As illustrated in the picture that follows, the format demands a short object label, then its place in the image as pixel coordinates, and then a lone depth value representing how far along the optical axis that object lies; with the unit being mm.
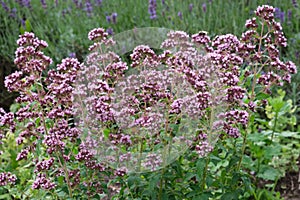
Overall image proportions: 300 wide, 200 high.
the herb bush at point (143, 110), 2605
